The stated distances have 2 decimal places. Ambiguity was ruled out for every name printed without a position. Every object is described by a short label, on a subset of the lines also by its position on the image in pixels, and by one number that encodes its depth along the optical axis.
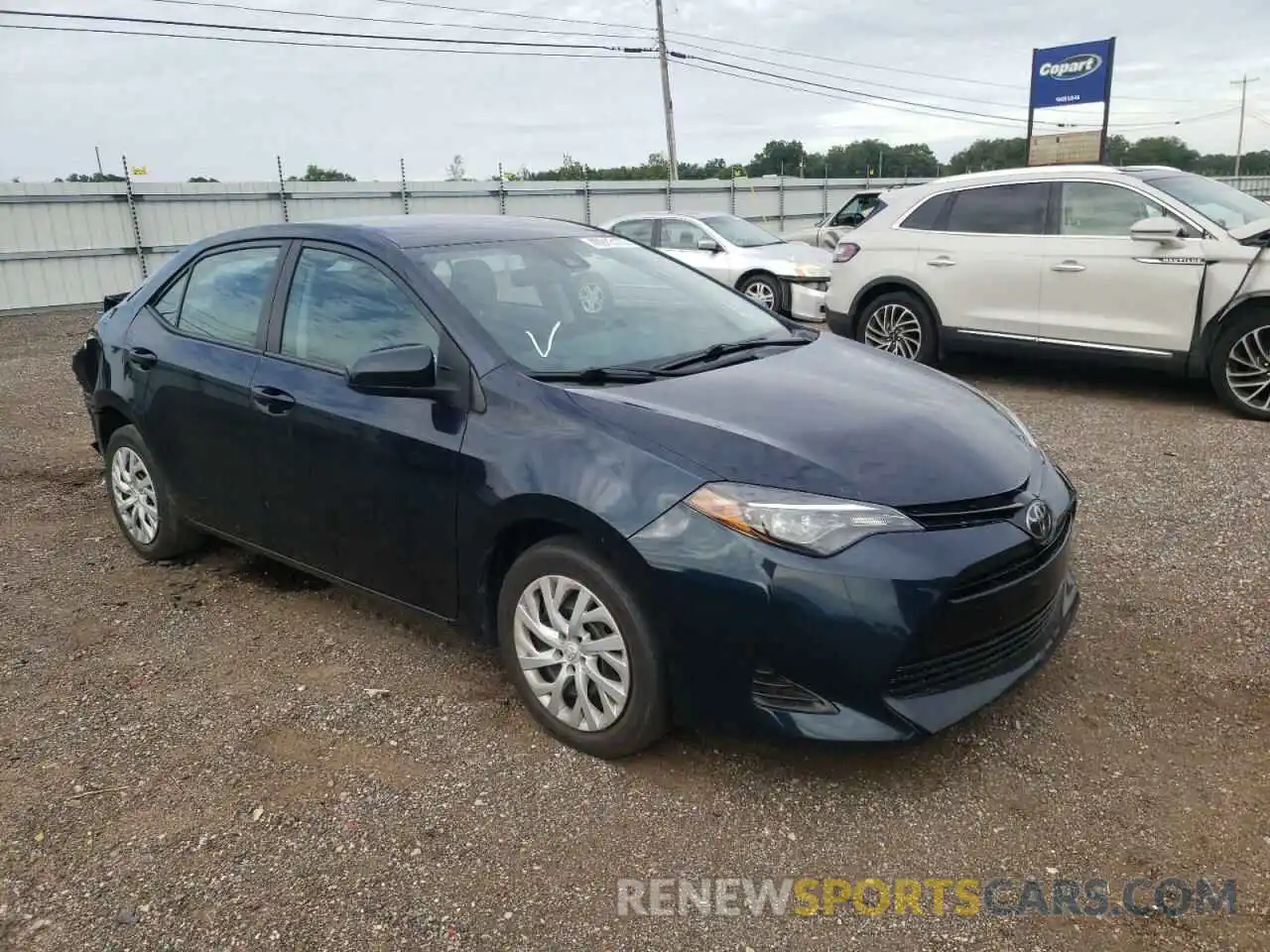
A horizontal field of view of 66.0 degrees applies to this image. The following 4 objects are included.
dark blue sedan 2.64
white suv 6.82
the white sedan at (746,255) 12.24
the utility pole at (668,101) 34.38
